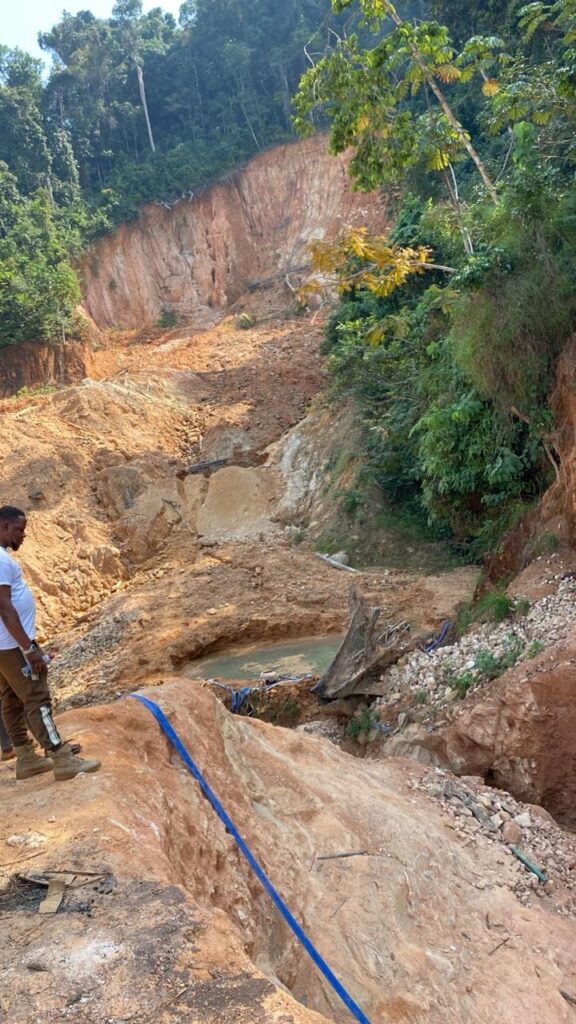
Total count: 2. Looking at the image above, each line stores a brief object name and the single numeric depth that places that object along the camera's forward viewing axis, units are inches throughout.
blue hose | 111.1
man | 130.8
